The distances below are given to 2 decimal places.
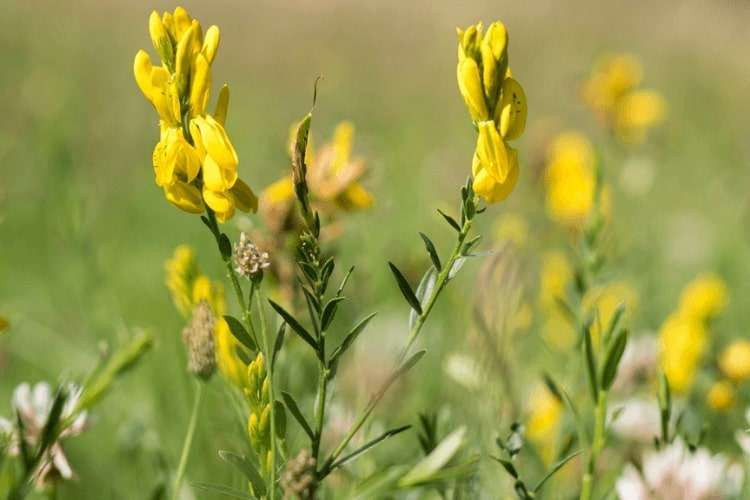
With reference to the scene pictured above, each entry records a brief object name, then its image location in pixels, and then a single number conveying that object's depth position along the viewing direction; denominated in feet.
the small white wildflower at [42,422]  1.90
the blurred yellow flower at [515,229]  3.58
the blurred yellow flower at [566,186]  4.27
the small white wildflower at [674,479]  1.99
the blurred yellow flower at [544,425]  2.41
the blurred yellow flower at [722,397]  2.34
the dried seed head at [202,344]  1.91
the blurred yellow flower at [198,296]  1.98
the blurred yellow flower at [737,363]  2.34
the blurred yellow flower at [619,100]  3.76
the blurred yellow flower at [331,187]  2.26
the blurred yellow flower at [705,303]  2.52
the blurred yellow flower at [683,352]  2.35
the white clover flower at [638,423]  2.42
